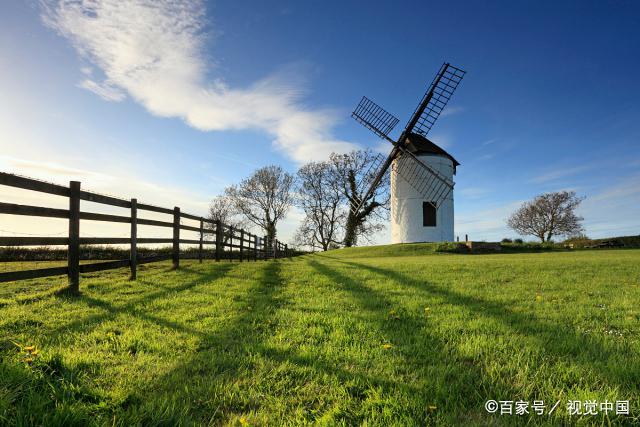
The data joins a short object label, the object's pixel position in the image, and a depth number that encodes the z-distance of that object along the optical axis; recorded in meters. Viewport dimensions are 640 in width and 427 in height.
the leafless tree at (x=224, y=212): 43.84
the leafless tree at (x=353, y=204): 38.83
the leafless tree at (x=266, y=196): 42.34
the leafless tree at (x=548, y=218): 47.62
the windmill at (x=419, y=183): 28.92
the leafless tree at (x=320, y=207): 40.56
